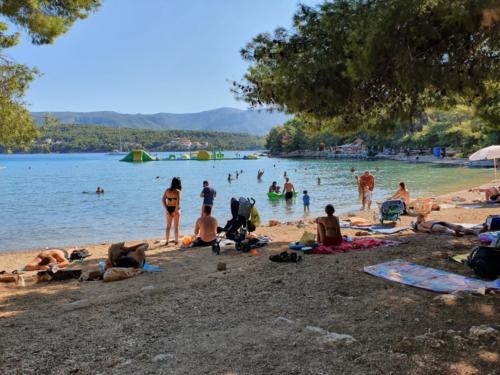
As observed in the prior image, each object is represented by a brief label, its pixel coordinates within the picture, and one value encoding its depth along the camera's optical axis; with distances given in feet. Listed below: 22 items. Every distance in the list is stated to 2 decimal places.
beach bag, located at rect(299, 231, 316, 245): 27.88
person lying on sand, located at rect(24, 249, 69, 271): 28.35
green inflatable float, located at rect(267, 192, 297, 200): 77.00
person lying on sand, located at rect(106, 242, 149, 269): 24.47
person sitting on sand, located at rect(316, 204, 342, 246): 27.17
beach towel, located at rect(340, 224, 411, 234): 32.83
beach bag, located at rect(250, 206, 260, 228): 31.75
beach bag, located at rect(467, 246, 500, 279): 17.47
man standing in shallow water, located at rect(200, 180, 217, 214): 36.94
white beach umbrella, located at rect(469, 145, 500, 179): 60.03
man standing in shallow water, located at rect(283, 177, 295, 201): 69.84
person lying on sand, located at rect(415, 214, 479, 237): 28.30
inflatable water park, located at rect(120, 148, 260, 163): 326.44
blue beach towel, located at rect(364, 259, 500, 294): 16.41
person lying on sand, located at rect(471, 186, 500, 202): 49.60
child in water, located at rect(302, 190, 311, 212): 58.13
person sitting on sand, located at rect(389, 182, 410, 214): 47.54
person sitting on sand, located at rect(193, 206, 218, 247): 31.71
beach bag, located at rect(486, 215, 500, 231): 26.30
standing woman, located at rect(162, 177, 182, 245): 32.45
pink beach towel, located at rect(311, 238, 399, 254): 26.07
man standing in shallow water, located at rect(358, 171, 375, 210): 55.57
